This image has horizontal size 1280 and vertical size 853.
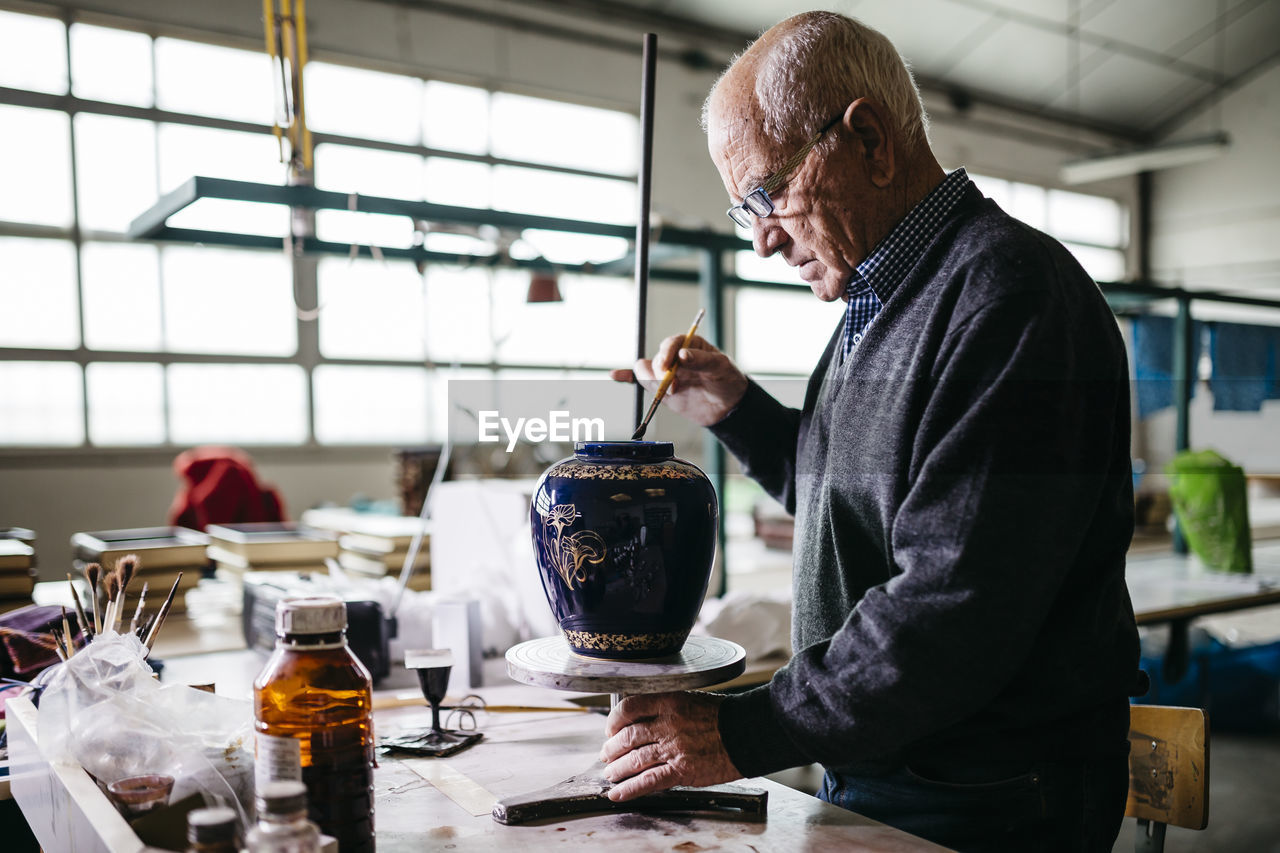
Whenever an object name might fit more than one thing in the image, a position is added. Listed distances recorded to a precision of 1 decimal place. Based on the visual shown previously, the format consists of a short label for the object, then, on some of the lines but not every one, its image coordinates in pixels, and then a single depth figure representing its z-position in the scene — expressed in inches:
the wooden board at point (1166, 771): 52.0
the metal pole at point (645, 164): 49.4
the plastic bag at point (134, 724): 37.9
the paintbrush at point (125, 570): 44.5
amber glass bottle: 32.7
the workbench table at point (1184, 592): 106.1
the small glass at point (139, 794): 36.9
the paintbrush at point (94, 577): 43.4
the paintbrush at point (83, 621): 43.7
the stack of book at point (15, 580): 81.7
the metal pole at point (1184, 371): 135.3
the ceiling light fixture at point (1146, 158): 245.4
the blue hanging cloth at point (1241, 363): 135.0
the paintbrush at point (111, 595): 42.6
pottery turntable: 37.3
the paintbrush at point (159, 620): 44.6
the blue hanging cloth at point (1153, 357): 136.7
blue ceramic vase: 39.2
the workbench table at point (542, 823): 38.4
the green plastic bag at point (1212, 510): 123.1
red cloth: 151.3
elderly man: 35.1
